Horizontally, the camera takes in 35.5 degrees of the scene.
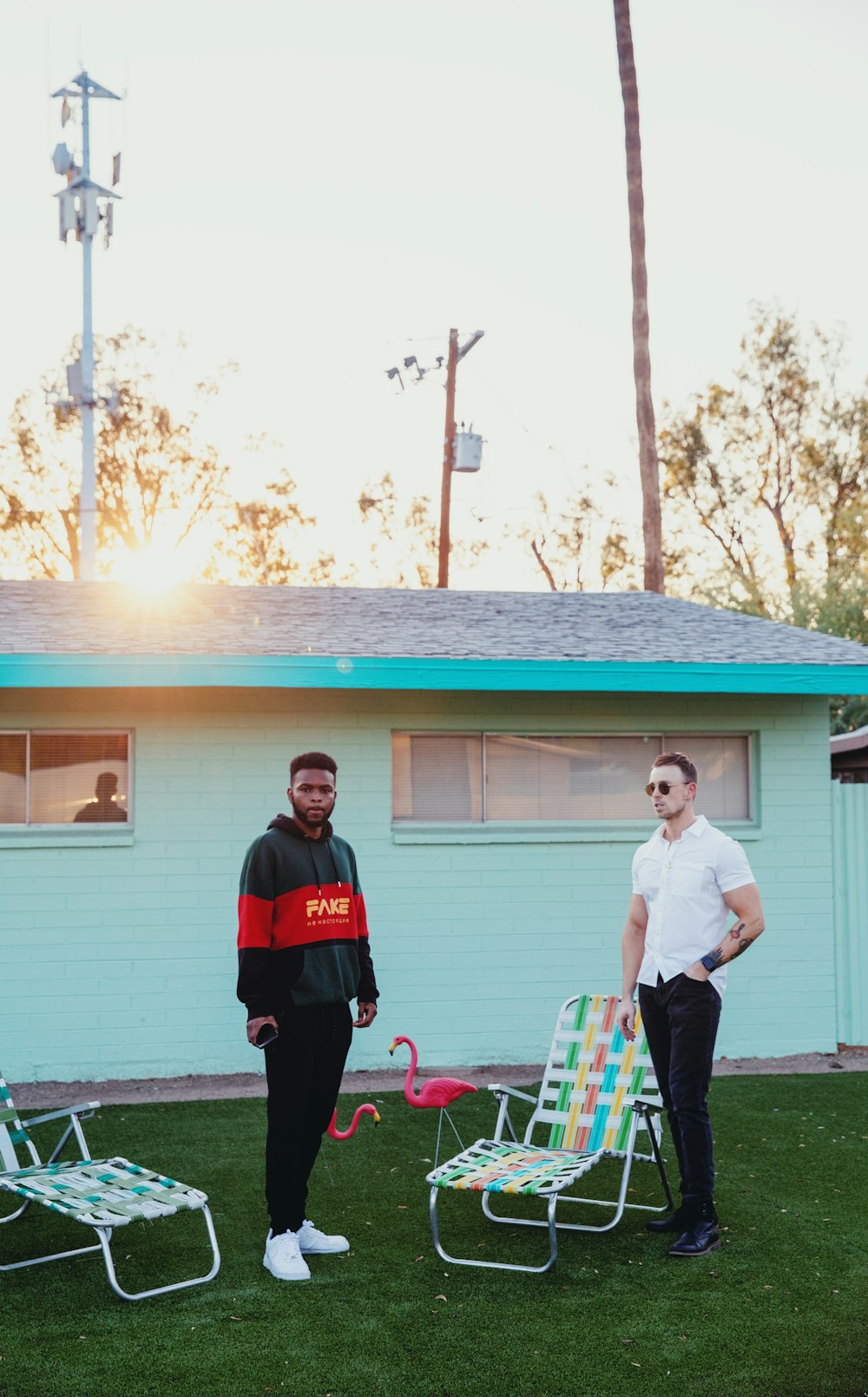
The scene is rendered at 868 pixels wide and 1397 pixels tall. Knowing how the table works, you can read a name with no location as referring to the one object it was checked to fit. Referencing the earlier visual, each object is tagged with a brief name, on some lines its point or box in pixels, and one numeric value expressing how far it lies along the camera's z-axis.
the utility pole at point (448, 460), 21.89
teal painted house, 8.55
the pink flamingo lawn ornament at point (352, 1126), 5.36
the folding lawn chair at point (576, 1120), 5.09
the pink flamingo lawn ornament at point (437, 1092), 5.50
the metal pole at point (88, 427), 16.75
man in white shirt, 5.10
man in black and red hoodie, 4.84
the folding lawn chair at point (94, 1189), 4.68
